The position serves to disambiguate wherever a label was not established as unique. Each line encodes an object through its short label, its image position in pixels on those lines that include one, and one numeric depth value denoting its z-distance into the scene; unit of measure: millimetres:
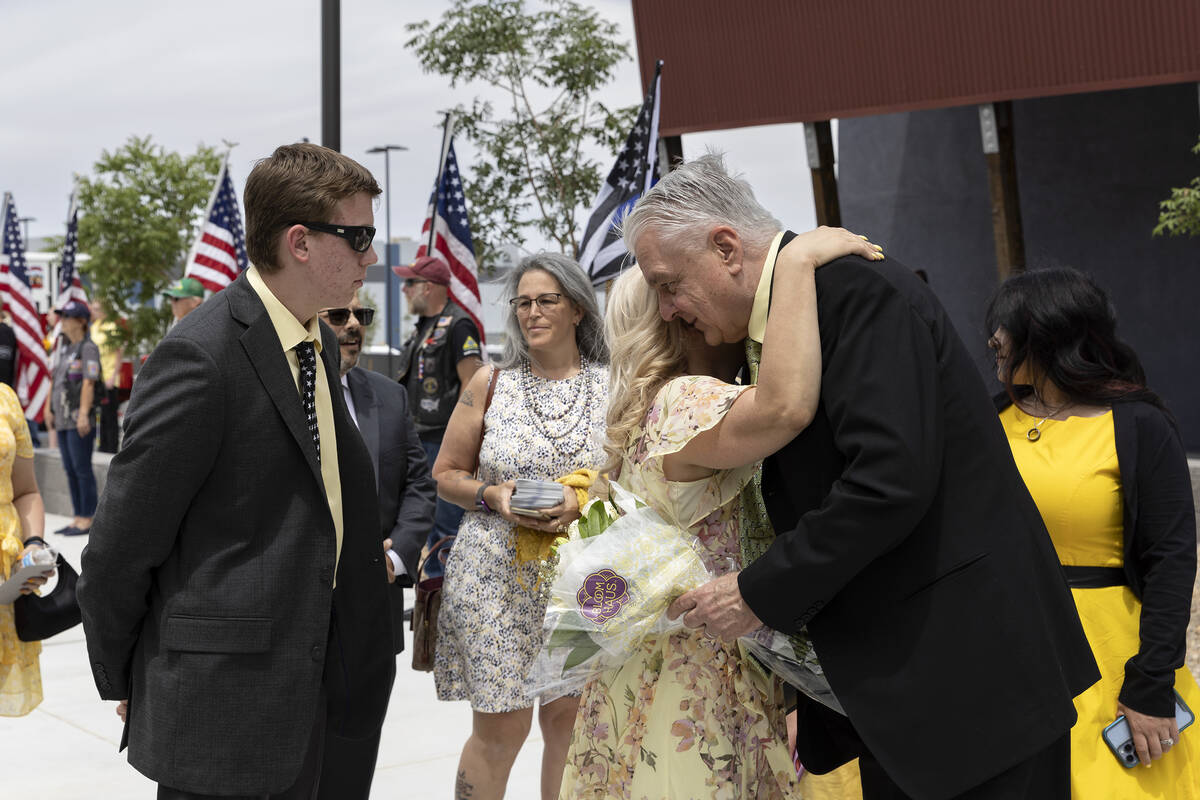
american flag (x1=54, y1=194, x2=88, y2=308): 15125
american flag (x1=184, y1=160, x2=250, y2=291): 10727
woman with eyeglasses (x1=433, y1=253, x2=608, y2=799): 4309
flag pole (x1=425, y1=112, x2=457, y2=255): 9203
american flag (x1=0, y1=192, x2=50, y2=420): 14305
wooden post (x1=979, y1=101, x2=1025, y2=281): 13906
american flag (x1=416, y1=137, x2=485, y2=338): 8797
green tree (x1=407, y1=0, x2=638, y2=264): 17000
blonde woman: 2453
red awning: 12703
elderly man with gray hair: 2258
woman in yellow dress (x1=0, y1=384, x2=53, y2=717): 4426
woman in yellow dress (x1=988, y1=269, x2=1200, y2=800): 3268
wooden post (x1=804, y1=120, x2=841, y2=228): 15461
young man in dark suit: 2492
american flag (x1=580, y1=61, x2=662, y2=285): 7344
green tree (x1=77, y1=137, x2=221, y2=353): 27938
